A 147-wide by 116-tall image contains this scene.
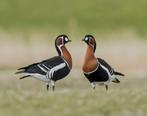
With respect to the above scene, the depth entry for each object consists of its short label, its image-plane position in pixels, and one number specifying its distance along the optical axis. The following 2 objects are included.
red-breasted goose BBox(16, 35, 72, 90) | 22.38
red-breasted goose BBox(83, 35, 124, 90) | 22.52
